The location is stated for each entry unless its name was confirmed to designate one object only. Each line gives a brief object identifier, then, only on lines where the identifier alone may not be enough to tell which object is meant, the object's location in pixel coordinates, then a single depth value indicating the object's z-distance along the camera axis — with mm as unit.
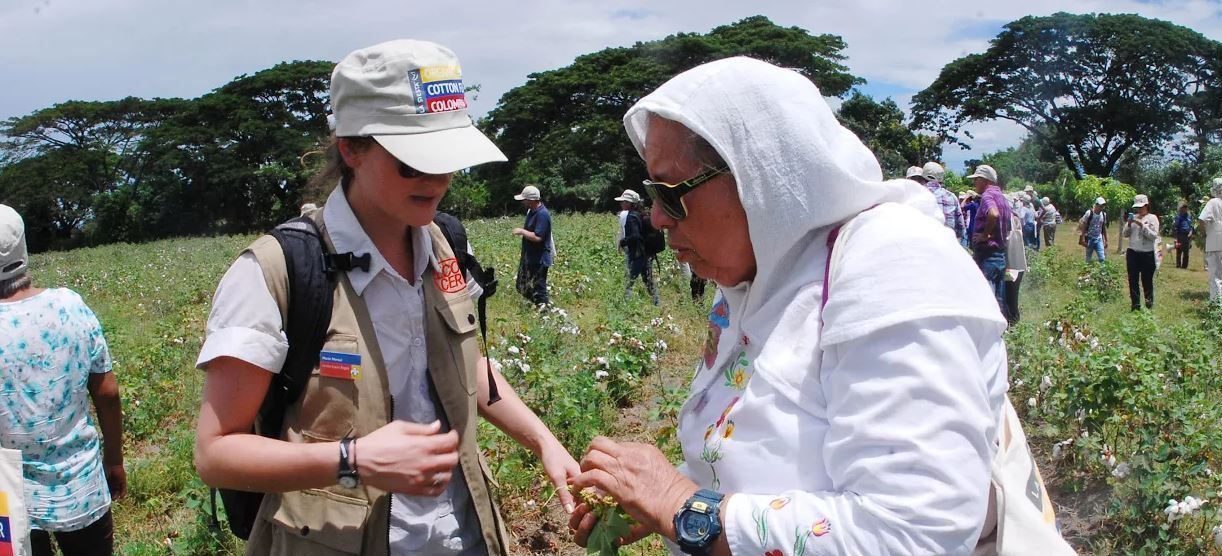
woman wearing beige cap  1422
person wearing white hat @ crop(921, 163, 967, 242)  9742
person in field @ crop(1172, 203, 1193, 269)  13148
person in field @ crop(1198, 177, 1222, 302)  8273
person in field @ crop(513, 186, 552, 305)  8703
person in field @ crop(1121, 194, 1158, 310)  8648
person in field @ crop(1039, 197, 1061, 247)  17734
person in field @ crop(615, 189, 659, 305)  9211
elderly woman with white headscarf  1056
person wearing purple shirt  7547
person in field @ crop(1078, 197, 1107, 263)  12695
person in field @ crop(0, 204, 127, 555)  2553
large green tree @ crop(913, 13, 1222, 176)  39375
